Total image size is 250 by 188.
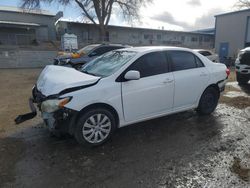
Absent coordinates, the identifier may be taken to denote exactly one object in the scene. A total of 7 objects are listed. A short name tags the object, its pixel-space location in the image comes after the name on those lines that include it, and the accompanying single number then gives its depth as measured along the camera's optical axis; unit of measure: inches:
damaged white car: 126.5
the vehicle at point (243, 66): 320.3
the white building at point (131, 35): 1144.6
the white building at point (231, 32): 980.6
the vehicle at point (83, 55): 395.4
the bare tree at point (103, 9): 1007.6
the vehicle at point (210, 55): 552.0
